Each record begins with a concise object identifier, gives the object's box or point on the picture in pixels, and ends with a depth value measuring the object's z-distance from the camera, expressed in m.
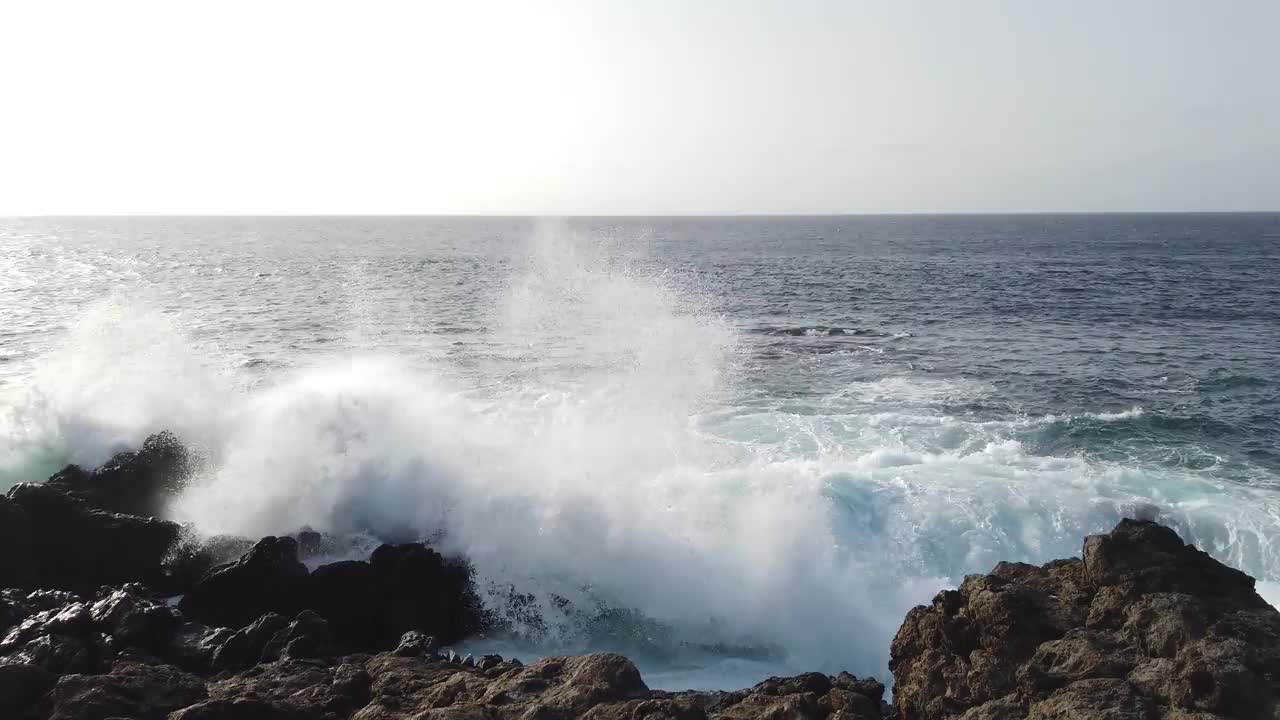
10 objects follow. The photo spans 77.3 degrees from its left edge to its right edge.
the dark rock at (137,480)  15.09
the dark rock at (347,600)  11.92
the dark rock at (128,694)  7.92
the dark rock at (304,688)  8.07
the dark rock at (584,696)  7.36
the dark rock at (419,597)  12.30
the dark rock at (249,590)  11.85
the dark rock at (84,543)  12.86
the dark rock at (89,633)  9.32
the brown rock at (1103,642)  6.33
